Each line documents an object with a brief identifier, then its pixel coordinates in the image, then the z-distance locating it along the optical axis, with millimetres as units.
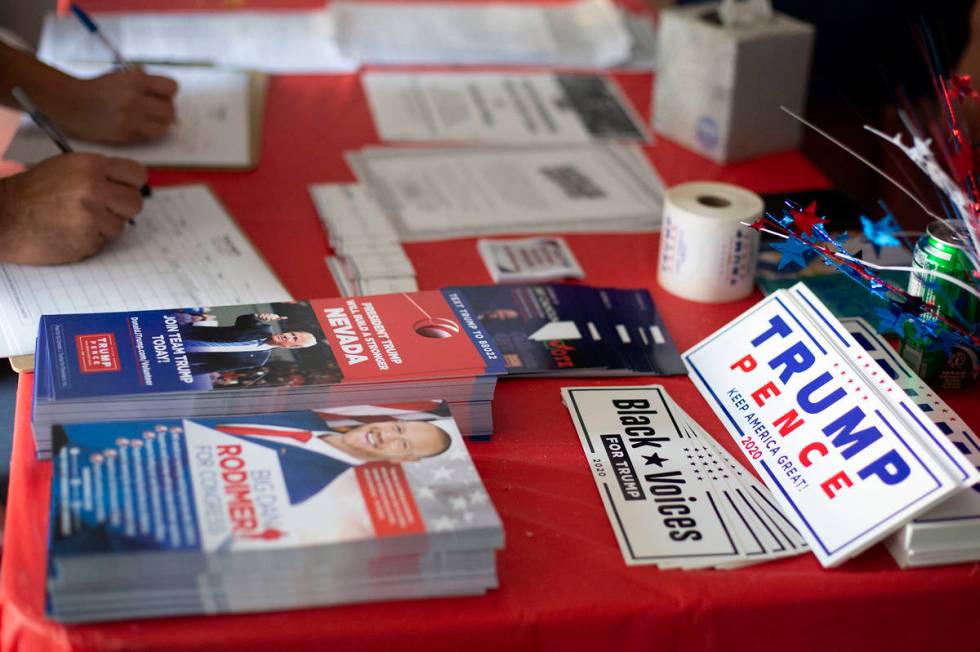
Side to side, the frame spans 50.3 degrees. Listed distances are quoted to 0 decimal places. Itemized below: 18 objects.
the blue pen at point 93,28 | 1382
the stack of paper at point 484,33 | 1701
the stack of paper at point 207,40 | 1645
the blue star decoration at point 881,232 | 833
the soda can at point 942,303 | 817
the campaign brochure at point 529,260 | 1087
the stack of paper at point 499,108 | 1461
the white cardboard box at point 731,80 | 1310
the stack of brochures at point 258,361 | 736
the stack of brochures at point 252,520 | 602
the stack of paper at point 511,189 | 1212
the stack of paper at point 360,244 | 1055
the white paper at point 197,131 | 1330
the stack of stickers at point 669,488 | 705
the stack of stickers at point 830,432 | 688
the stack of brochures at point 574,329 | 916
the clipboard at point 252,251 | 871
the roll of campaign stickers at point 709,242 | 1018
